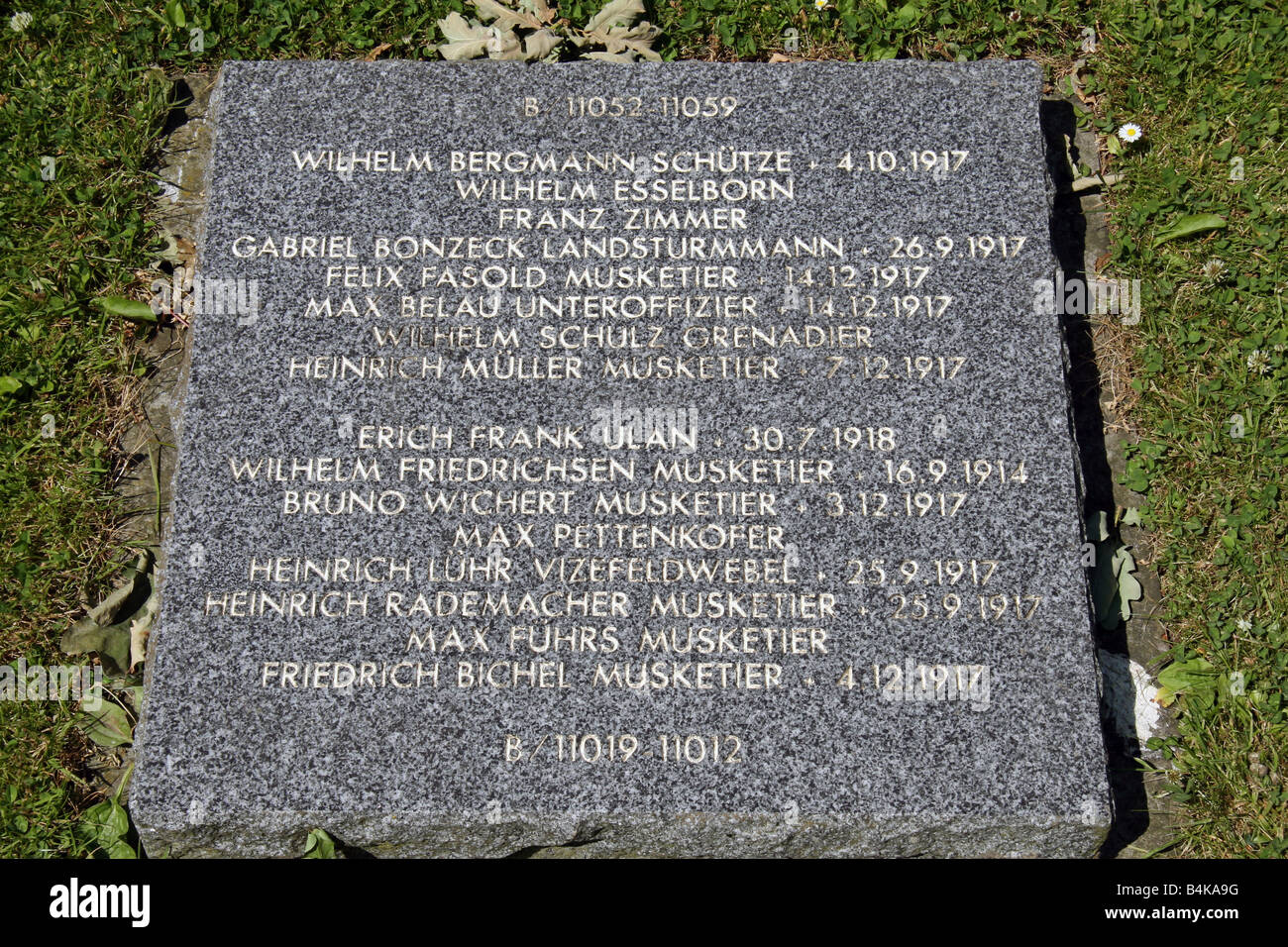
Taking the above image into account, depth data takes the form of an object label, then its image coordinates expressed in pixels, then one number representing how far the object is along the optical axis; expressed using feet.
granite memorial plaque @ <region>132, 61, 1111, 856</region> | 8.50
